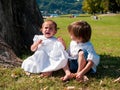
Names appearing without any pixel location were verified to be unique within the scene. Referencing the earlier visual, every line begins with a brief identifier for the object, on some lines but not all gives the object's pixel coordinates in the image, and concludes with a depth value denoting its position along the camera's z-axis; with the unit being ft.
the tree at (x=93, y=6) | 199.90
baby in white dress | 12.89
